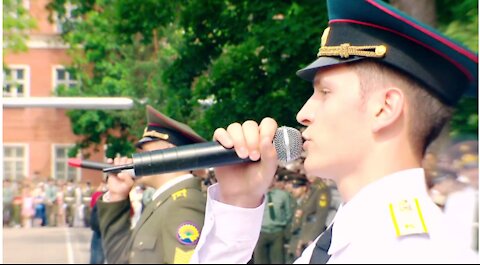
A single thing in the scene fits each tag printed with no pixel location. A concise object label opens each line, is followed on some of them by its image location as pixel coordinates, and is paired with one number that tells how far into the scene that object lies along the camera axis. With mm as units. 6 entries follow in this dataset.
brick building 42188
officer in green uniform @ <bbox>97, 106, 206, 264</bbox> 5059
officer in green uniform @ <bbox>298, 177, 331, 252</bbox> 14320
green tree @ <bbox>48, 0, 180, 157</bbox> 12938
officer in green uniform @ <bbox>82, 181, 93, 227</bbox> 32234
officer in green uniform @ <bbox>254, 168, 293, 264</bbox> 15828
